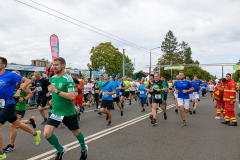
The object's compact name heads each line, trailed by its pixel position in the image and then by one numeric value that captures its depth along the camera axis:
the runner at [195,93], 11.05
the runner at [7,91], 3.70
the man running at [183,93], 7.33
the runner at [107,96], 7.16
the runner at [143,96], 10.87
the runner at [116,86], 7.52
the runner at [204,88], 21.00
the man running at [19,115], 4.37
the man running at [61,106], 3.32
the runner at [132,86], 16.48
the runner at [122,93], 11.43
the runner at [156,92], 7.22
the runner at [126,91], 14.27
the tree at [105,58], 46.47
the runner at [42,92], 6.97
